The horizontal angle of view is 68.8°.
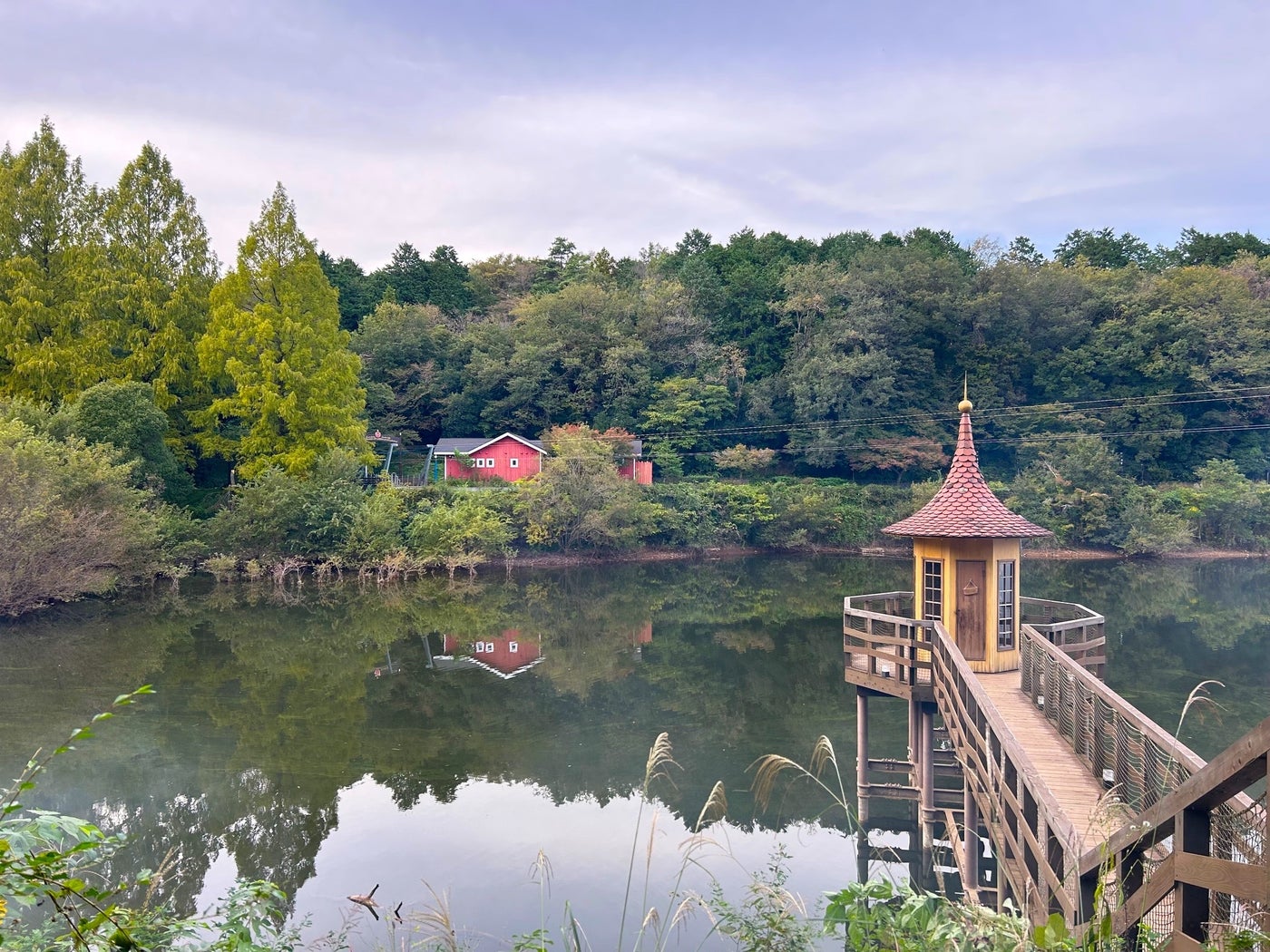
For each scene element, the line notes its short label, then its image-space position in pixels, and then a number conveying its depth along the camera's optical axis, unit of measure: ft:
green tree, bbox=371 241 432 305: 167.43
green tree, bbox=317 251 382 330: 159.02
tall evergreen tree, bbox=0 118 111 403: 92.07
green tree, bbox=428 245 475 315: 168.14
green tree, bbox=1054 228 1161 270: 162.30
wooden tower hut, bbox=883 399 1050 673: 32.50
